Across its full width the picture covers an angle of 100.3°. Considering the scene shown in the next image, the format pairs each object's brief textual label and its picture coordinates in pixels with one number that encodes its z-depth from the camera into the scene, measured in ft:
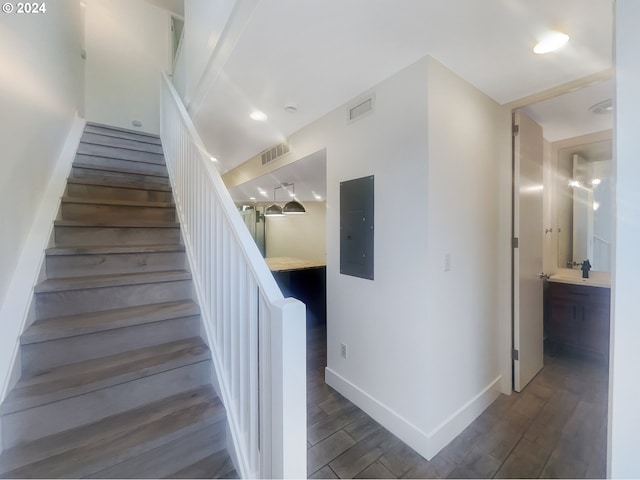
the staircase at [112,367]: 3.44
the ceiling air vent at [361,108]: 6.59
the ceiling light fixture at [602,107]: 7.29
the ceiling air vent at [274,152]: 10.28
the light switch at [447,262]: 5.84
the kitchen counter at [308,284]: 12.96
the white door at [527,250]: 7.42
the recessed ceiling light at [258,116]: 8.21
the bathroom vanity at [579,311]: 8.97
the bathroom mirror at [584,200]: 9.44
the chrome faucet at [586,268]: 9.59
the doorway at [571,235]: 7.49
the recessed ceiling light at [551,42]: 4.74
